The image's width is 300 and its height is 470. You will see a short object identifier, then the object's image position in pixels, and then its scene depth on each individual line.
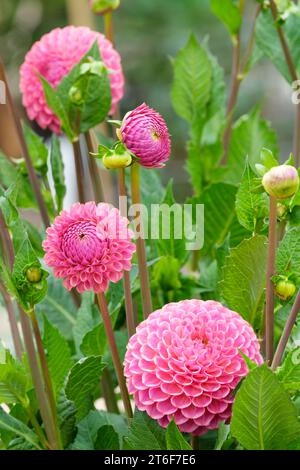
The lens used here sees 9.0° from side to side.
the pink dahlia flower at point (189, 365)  1.45
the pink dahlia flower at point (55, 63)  1.75
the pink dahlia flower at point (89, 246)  1.44
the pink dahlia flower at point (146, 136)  1.43
